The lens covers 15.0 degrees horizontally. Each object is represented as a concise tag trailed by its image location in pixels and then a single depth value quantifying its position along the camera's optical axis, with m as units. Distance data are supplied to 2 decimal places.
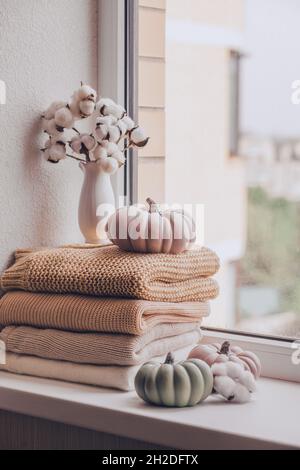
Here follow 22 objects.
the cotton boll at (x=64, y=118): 1.75
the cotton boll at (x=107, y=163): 1.77
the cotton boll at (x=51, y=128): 1.76
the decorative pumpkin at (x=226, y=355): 1.57
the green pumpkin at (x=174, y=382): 1.49
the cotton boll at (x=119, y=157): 1.79
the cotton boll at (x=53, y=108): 1.77
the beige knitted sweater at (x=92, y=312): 1.57
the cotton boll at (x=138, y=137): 1.80
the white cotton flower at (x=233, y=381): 1.53
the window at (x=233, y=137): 1.72
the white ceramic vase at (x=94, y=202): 1.79
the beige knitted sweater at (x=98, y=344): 1.57
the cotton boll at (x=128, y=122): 1.79
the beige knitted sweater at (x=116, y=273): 1.59
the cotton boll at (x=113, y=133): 1.76
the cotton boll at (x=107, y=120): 1.76
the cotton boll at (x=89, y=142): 1.77
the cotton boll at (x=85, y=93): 1.75
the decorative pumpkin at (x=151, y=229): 1.64
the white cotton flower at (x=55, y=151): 1.76
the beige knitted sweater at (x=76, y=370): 1.58
